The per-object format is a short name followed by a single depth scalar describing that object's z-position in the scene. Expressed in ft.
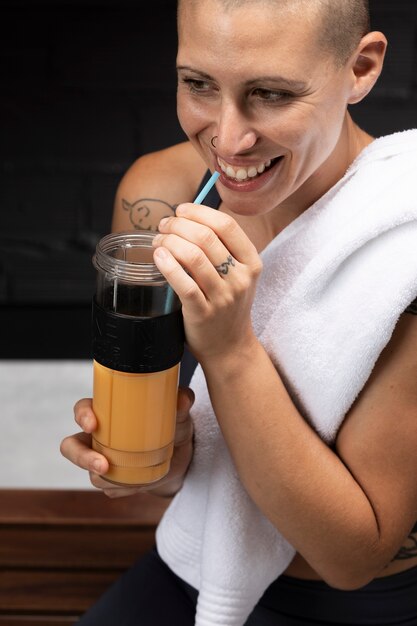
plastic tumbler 2.94
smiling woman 2.88
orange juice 3.06
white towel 3.17
